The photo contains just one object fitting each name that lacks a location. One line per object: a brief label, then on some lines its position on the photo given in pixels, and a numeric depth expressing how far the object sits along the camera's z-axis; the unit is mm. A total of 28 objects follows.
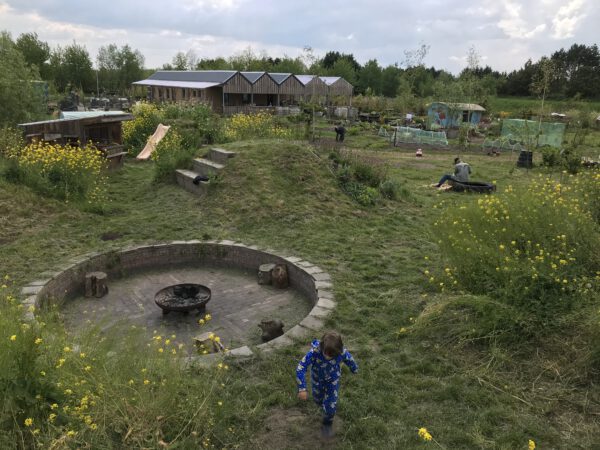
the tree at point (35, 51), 47219
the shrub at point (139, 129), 16691
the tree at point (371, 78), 57000
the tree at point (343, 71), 55344
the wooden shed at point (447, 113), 26828
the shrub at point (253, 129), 14312
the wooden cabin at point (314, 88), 37625
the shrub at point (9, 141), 10449
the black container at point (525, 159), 16172
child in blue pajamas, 3365
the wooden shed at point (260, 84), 34906
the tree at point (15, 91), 16203
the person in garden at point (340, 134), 21338
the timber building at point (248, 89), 34094
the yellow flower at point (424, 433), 2666
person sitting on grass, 12409
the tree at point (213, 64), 61062
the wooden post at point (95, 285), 6395
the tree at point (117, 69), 55062
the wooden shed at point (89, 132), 12406
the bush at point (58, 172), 9164
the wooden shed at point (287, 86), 36153
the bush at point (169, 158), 11492
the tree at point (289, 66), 53969
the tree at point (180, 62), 68938
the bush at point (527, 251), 4469
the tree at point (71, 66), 50531
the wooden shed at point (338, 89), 38938
